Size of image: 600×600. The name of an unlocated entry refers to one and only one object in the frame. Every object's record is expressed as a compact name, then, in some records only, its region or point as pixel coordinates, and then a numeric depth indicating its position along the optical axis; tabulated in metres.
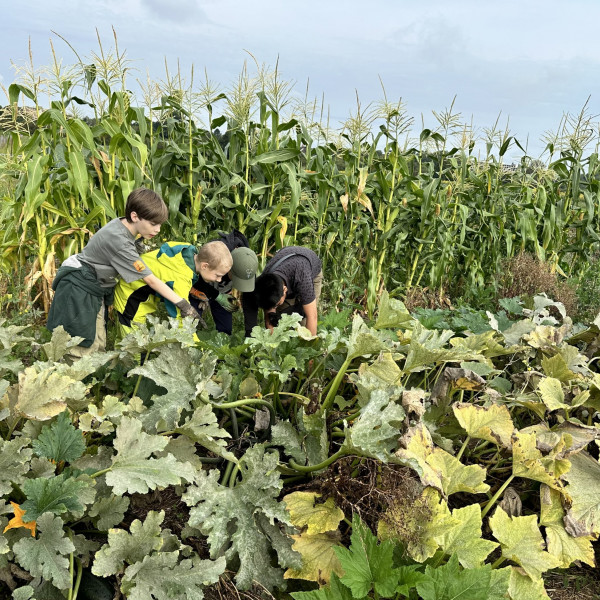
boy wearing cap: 3.64
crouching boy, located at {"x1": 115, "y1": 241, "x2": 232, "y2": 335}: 3.43
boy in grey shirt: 3.44
